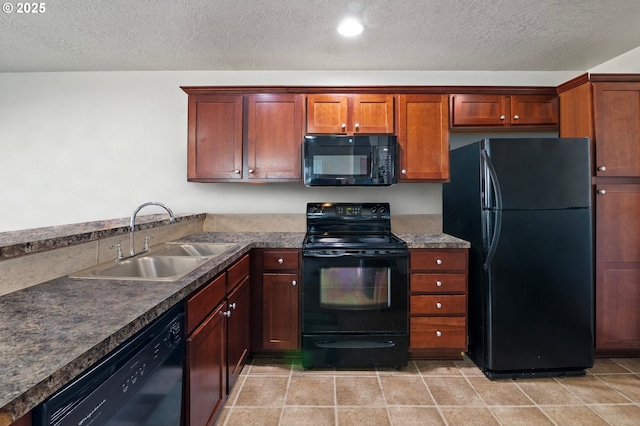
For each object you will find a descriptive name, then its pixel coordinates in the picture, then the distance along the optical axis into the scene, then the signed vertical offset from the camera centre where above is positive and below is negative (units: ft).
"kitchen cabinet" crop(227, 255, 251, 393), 5.98 -2.18
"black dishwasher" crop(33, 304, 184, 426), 2.29 -1.53
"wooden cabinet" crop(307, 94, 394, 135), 8.46 +2.78
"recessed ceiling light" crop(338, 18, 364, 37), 6.97 +4.38
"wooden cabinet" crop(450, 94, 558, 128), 8.56 +2.96
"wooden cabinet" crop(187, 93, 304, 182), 8.51 +2.20
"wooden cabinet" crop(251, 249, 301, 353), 7.65 -2.19
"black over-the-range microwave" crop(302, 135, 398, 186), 8.16 +1.51
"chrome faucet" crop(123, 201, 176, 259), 5.75 -0.40
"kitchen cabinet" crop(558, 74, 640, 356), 7.54 +0.36
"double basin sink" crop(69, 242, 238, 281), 4.93 -0.88
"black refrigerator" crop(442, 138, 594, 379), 6.92 -0.86
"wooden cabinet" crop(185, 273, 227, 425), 4.28 -2.14
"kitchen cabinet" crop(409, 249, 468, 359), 7.60 -1.98
